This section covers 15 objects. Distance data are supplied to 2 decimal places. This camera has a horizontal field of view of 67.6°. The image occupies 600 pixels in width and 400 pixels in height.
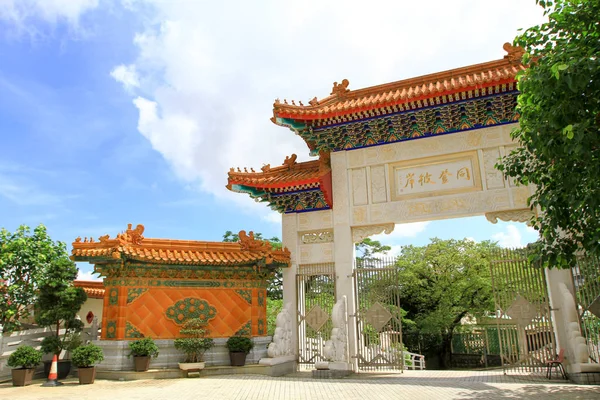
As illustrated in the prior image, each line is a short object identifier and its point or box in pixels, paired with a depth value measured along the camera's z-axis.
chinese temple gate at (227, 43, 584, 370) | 9.59
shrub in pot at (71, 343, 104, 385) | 8.88
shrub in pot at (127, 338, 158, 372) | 9.32
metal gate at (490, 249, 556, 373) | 8.94
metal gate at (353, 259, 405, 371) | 9.73
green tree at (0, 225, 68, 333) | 10.76
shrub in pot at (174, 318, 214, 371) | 9.51
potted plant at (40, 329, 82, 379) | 9.90
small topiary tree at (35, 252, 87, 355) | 10.12
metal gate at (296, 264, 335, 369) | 10.37
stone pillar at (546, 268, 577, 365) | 8.69
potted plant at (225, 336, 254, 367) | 9.97
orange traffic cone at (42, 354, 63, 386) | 8.91
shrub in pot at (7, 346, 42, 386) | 8.96
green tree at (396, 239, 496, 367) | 20.78
